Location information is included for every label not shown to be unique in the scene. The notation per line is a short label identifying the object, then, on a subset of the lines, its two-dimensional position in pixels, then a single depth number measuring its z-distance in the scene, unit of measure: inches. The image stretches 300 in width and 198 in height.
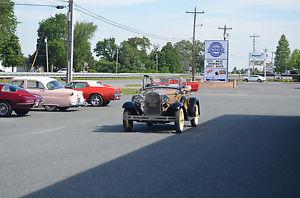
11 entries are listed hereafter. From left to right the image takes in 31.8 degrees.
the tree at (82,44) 4939.5
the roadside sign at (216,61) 2677.2
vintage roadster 651.5
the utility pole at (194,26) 3053.9
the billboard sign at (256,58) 4987.7
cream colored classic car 949.3
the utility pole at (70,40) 1411.2
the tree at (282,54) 6082.7
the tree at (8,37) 3379.2
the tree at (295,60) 5201.8
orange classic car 1120.2
